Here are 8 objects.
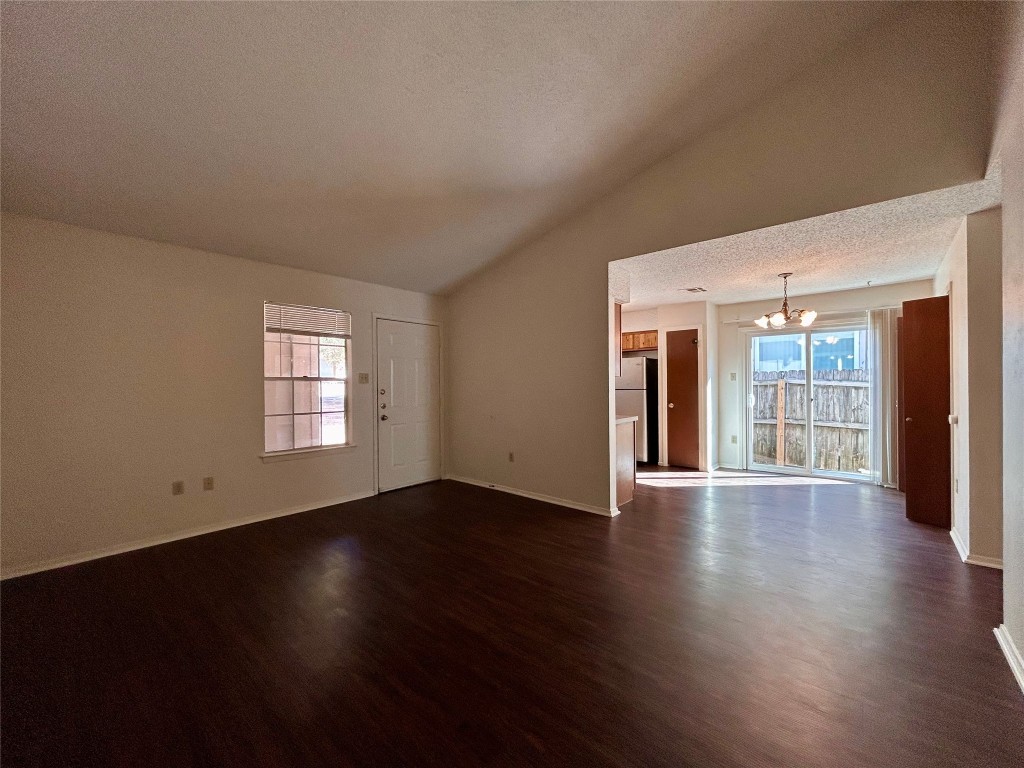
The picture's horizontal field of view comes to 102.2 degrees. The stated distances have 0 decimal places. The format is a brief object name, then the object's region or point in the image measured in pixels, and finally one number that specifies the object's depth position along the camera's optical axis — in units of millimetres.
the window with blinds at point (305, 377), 4160
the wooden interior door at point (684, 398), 6195
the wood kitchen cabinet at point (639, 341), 6730
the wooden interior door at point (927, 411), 3689
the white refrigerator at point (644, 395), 6531
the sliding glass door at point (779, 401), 5824
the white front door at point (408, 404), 5030
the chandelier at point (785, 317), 4629
